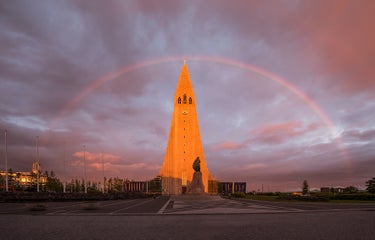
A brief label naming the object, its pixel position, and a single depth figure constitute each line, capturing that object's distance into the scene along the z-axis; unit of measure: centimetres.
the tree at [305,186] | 7170
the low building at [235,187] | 13042
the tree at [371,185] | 5132
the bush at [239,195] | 5942
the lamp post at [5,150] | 4257
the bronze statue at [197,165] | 5713
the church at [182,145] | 9400
